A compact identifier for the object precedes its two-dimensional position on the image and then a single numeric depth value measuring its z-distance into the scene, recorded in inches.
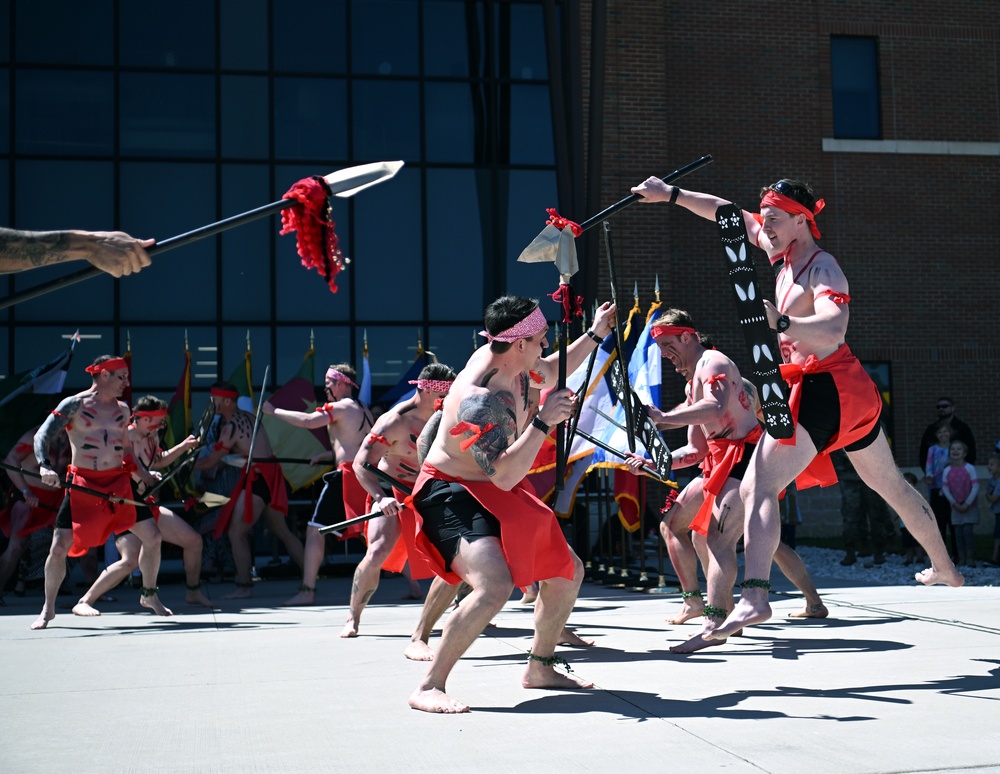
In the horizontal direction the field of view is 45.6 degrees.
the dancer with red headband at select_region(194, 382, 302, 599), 463.2
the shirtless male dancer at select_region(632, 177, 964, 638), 223.8
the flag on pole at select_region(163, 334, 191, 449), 551.5
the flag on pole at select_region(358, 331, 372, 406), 543.5
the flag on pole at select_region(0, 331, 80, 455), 468.4
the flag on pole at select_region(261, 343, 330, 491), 519.8
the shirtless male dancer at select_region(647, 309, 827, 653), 274.5
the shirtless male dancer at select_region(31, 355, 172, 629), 367.6
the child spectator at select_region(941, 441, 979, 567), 493.4
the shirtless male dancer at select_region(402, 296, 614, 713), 193.8
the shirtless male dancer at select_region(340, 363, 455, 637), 313.0
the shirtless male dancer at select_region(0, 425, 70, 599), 439.5
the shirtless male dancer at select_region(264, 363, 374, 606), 367.6
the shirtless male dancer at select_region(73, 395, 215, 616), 379.2
